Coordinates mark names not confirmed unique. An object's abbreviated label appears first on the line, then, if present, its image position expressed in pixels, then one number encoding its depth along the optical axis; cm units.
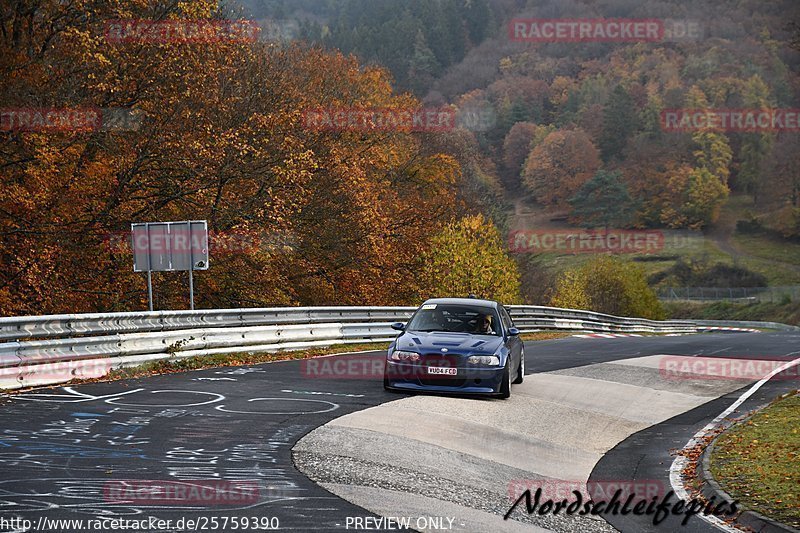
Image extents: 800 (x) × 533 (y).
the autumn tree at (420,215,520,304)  5816
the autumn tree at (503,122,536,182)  18362
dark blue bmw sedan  1471
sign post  1925
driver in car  1594
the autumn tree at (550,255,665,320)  10900
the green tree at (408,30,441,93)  19038
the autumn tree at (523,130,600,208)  17362
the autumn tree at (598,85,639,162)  18612
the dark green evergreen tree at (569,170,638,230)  15488
